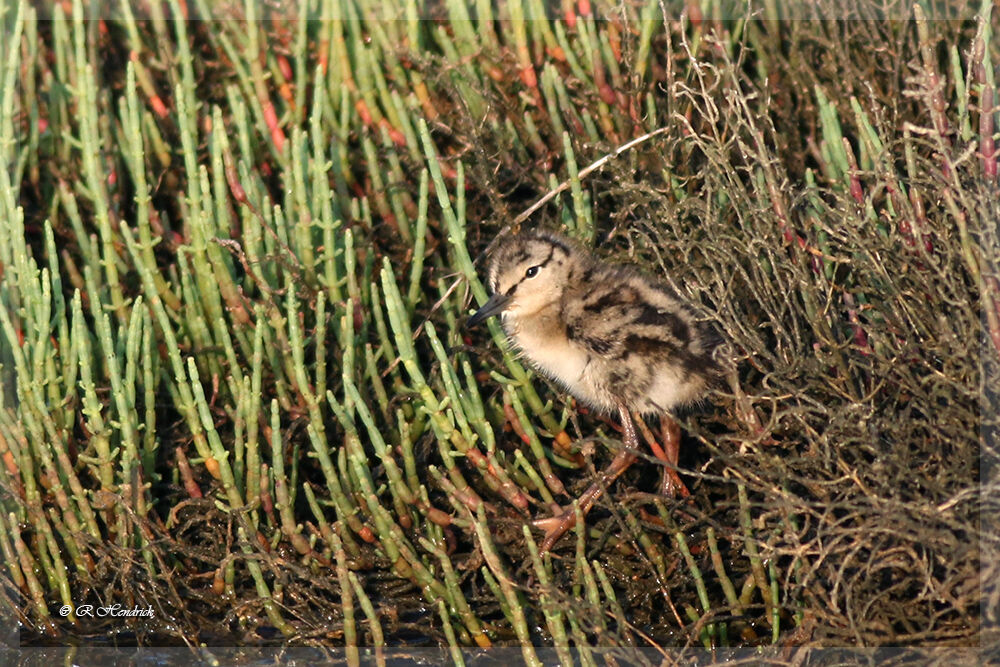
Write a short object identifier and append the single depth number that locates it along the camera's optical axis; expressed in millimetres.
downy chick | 7051
